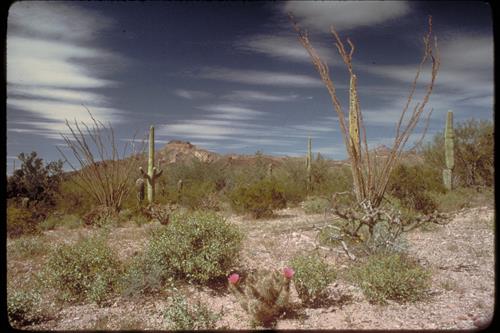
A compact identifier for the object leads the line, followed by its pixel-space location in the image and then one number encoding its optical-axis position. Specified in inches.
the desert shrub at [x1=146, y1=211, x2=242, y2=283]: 226.5
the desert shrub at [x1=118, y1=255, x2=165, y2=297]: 211.6
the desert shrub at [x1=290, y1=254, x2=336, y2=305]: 197.2
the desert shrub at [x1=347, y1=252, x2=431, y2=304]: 189.5
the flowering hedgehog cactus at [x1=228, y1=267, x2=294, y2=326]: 173.5
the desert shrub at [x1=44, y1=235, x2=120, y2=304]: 214.0
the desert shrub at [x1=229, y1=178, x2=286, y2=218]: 506.3
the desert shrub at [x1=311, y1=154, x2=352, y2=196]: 664.6
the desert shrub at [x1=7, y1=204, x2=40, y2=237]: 378.3
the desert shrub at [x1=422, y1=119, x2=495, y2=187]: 678.5
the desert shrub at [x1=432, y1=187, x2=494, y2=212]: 497.7
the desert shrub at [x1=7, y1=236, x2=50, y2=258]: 292.8
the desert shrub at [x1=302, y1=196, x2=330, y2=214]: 538.0
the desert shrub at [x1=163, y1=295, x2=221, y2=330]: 168.1
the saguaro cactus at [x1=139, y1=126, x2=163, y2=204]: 561.2
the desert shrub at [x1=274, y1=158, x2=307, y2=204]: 652.3
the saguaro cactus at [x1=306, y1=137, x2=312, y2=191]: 869.3
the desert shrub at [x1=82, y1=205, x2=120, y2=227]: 435.2
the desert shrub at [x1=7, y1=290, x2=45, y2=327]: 184.9
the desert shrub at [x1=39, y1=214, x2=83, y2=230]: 446.3
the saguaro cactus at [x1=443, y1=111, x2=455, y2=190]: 616.6
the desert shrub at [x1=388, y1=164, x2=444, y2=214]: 491.2
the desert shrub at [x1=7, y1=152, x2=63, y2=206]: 540.7
